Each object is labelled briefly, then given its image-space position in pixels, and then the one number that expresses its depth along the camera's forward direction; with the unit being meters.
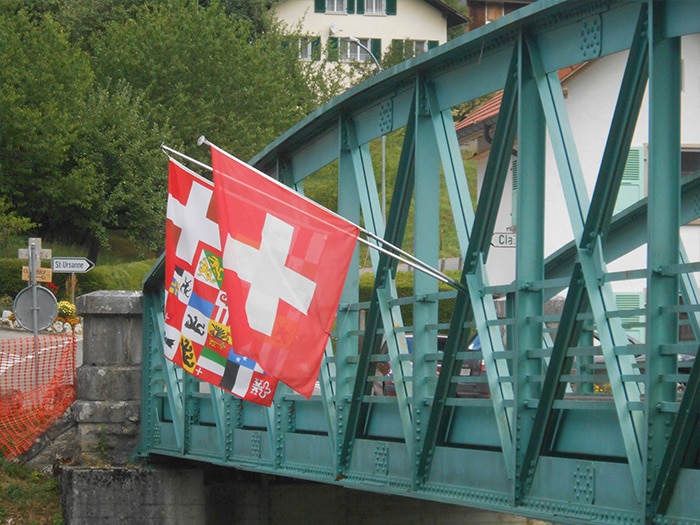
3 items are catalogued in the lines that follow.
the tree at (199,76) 55.25
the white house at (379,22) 79.62
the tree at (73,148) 51.62
